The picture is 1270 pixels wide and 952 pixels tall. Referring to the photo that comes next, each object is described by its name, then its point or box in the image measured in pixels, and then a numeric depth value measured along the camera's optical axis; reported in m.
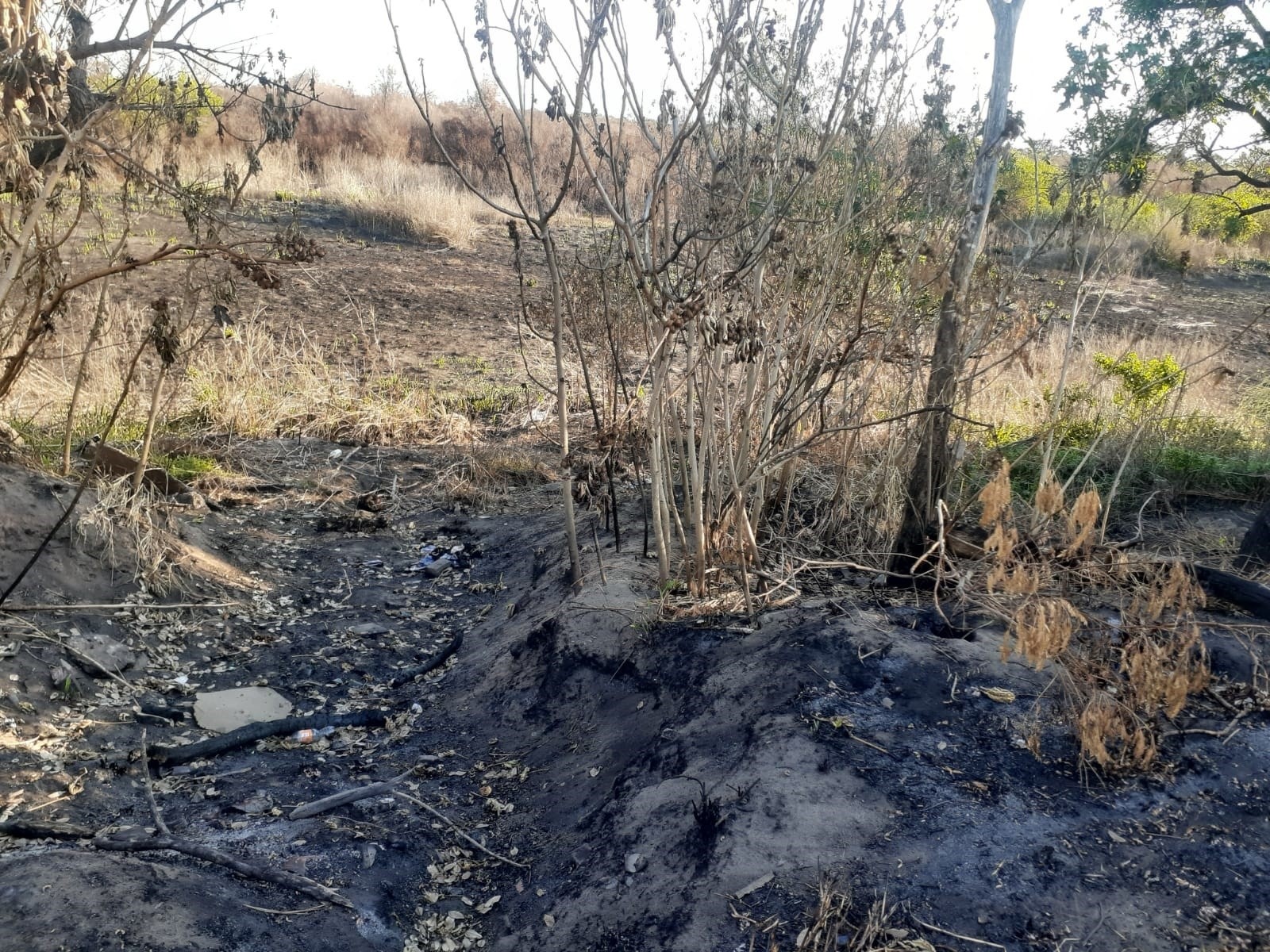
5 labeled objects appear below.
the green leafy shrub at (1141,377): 6.07
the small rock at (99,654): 3.77
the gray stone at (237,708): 3.72
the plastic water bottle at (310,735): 3.66
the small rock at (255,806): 3.15
